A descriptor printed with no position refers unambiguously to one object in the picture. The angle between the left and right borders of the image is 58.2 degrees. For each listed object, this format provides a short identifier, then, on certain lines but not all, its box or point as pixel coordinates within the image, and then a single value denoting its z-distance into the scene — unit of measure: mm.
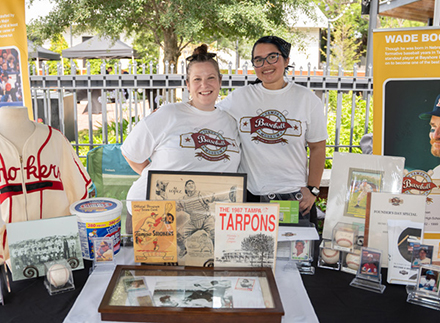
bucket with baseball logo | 1462
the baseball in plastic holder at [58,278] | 1351
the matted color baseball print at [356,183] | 1570
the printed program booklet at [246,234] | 1337
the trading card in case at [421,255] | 1384
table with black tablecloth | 1235
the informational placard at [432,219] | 1913
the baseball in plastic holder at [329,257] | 1533
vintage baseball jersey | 1482
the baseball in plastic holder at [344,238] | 1499
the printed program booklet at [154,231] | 1395
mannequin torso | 1503
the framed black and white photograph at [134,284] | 1255
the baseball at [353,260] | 1496
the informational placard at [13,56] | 3201
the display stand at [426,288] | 1317
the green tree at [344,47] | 18547
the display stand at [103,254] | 1443
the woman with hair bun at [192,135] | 1856
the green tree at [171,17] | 6500
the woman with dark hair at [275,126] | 2068
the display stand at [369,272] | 1409
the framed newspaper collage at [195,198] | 1411
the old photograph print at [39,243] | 1393
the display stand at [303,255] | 1498
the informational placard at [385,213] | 1473
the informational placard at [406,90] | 2113
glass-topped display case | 1141
